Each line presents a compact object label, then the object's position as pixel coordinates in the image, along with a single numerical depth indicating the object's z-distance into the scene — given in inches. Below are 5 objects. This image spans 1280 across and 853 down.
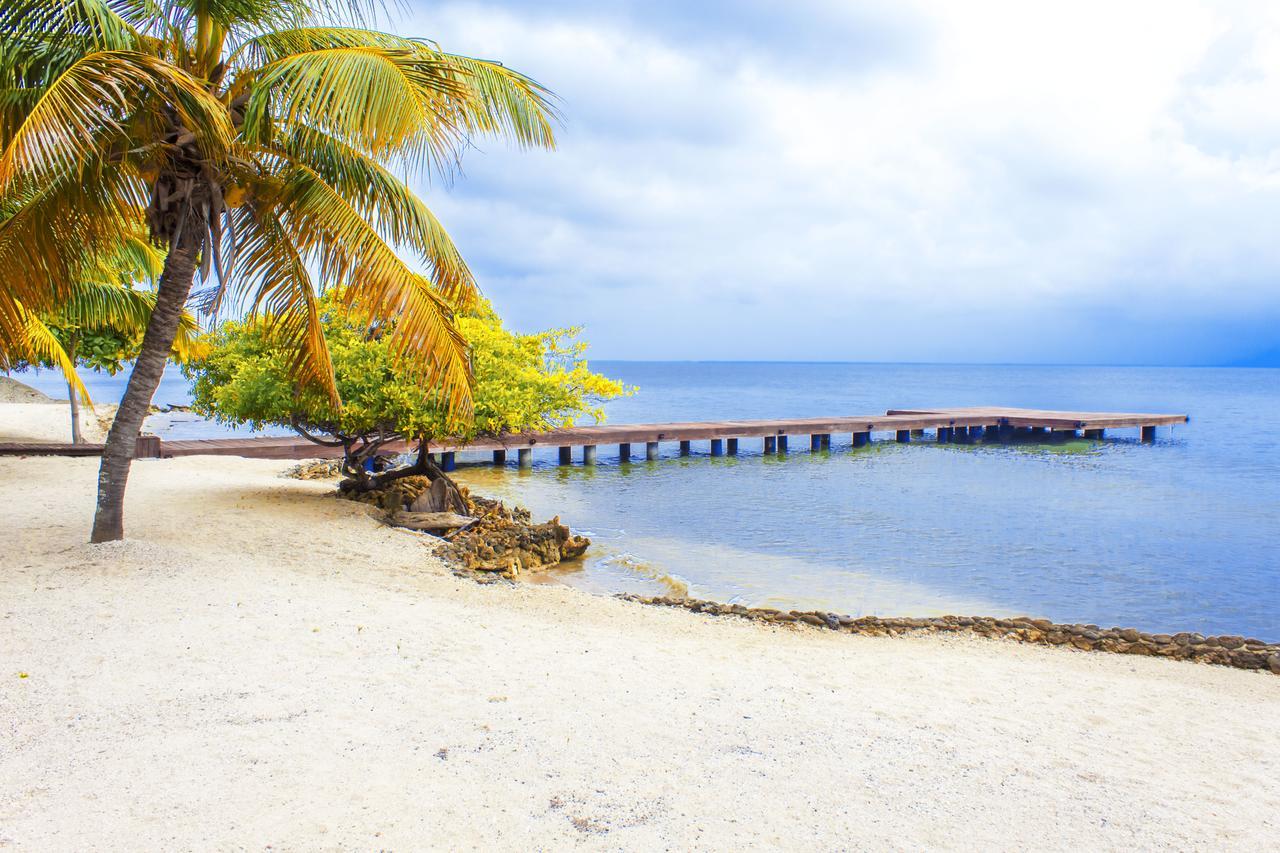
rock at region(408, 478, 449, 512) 500.4
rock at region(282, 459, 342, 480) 661.9
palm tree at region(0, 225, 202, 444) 525.3
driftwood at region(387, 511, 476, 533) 479.8
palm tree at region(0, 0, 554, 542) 283.6
